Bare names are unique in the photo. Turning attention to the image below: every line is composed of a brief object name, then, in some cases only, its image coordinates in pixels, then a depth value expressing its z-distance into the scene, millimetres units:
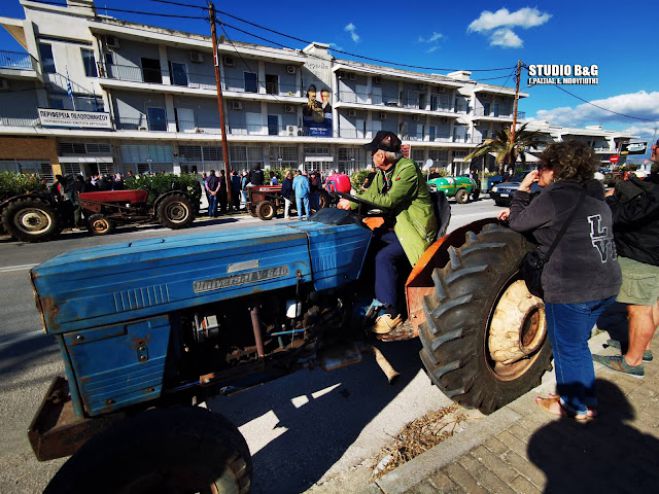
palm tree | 27719
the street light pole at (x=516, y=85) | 27219
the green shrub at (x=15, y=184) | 11672
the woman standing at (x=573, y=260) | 2045
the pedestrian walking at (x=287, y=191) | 12211
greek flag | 20766
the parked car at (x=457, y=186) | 16875
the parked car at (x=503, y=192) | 14750
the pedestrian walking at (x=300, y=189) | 11398
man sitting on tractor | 2648
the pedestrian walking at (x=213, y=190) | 13437
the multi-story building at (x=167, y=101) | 20234
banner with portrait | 28109
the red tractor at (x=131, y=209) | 9953
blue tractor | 1504
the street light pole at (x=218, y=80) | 14624
